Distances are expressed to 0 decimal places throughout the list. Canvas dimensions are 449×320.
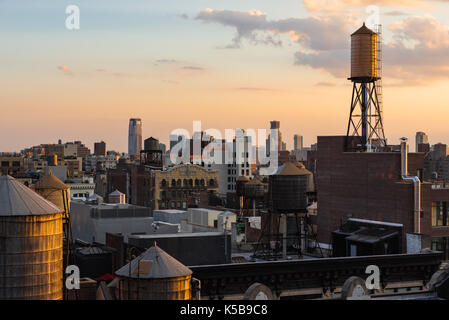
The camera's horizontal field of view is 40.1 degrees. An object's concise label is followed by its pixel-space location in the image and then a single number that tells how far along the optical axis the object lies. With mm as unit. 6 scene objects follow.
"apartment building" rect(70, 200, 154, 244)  64875
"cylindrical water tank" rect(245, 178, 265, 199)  90250
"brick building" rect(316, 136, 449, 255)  57188
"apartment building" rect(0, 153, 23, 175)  171500
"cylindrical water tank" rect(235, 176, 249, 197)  92688
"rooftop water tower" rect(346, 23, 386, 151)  67688
